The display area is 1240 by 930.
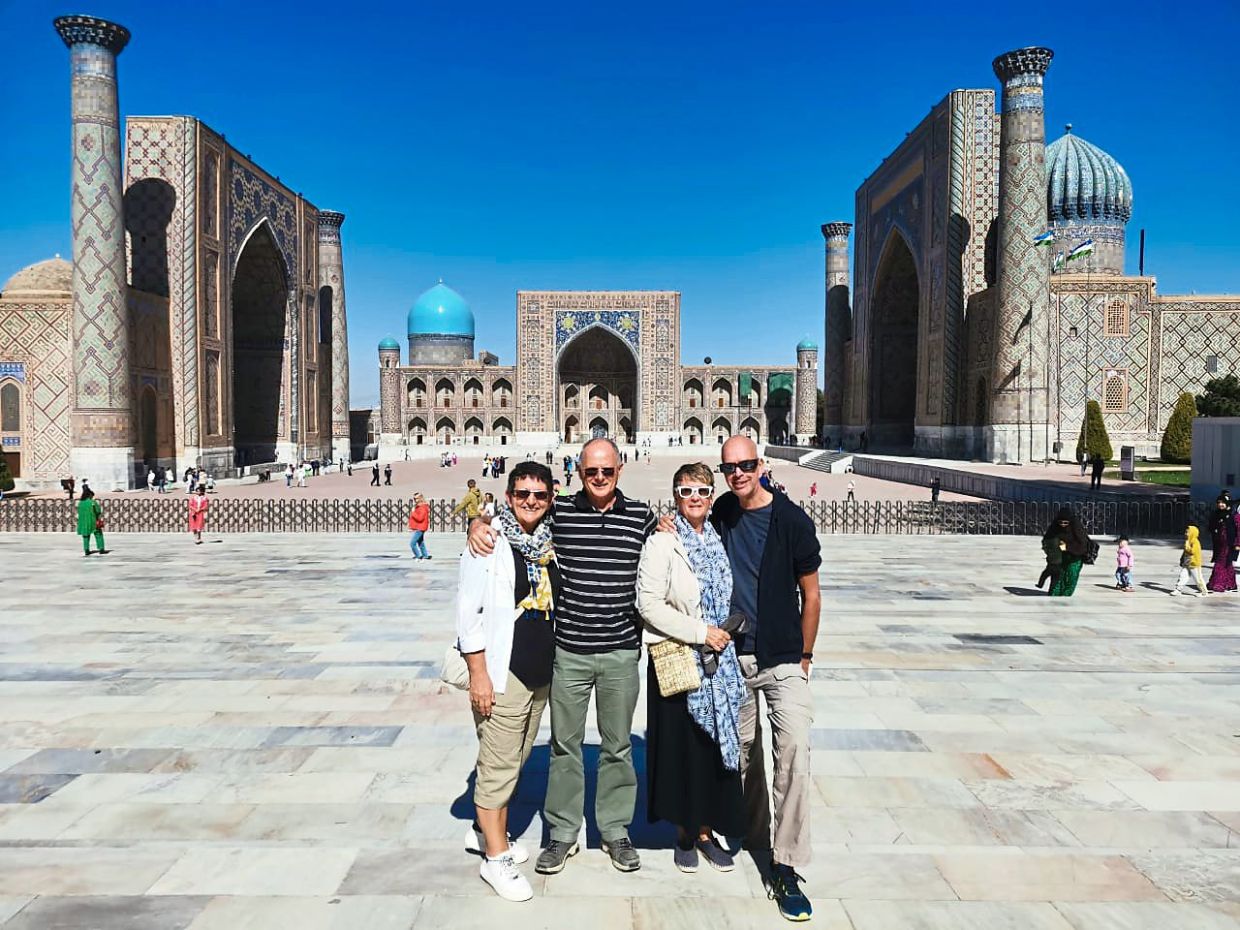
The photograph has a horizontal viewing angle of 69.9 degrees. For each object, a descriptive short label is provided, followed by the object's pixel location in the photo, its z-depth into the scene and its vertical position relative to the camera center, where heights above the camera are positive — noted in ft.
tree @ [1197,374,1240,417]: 82.23 +4.29
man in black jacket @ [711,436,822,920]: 8.05 -1.82
